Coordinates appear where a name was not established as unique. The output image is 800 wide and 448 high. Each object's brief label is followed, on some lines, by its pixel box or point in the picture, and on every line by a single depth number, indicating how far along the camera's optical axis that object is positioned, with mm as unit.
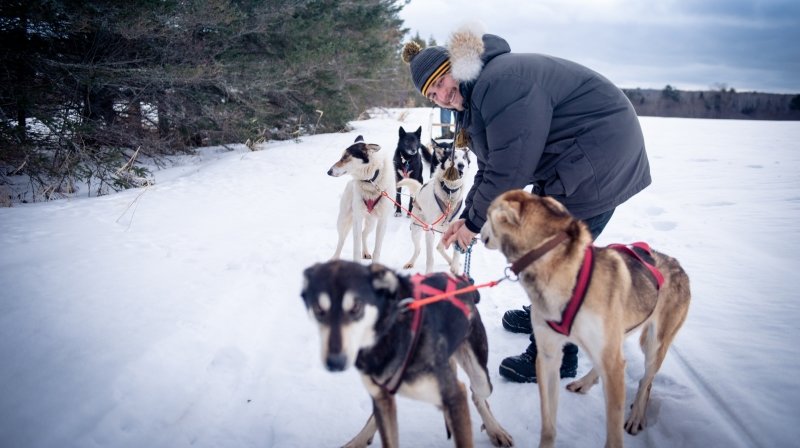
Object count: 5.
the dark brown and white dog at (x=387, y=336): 1690
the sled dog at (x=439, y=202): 4828
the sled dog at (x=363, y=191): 4969
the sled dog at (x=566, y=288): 1928
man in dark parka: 2258
